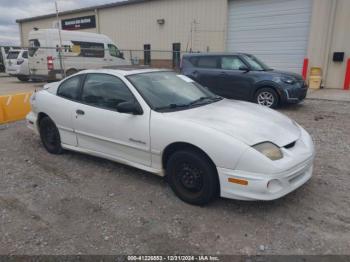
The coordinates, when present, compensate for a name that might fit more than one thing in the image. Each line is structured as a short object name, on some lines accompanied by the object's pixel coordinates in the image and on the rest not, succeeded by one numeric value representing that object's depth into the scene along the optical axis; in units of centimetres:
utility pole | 1339
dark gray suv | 800
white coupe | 281
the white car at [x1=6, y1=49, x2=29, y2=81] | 1645
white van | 1388
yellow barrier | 697
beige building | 1284
